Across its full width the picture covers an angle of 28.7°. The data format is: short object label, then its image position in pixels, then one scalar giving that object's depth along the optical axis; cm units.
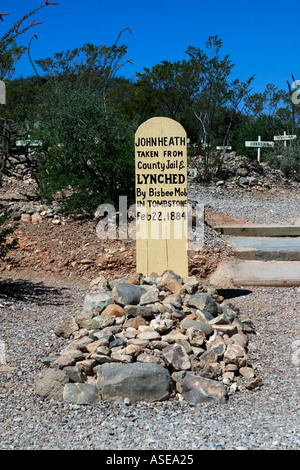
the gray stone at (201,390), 395
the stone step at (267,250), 815
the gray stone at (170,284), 548
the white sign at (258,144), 1867
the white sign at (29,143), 1037
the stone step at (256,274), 729
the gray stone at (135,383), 396
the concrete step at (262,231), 926
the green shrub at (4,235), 670
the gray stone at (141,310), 490
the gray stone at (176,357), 425
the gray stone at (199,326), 471
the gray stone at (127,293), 507
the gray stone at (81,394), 390
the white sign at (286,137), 1844
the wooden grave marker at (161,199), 626
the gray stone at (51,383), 398
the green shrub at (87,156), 880
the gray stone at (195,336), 452
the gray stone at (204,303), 514
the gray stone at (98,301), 520
